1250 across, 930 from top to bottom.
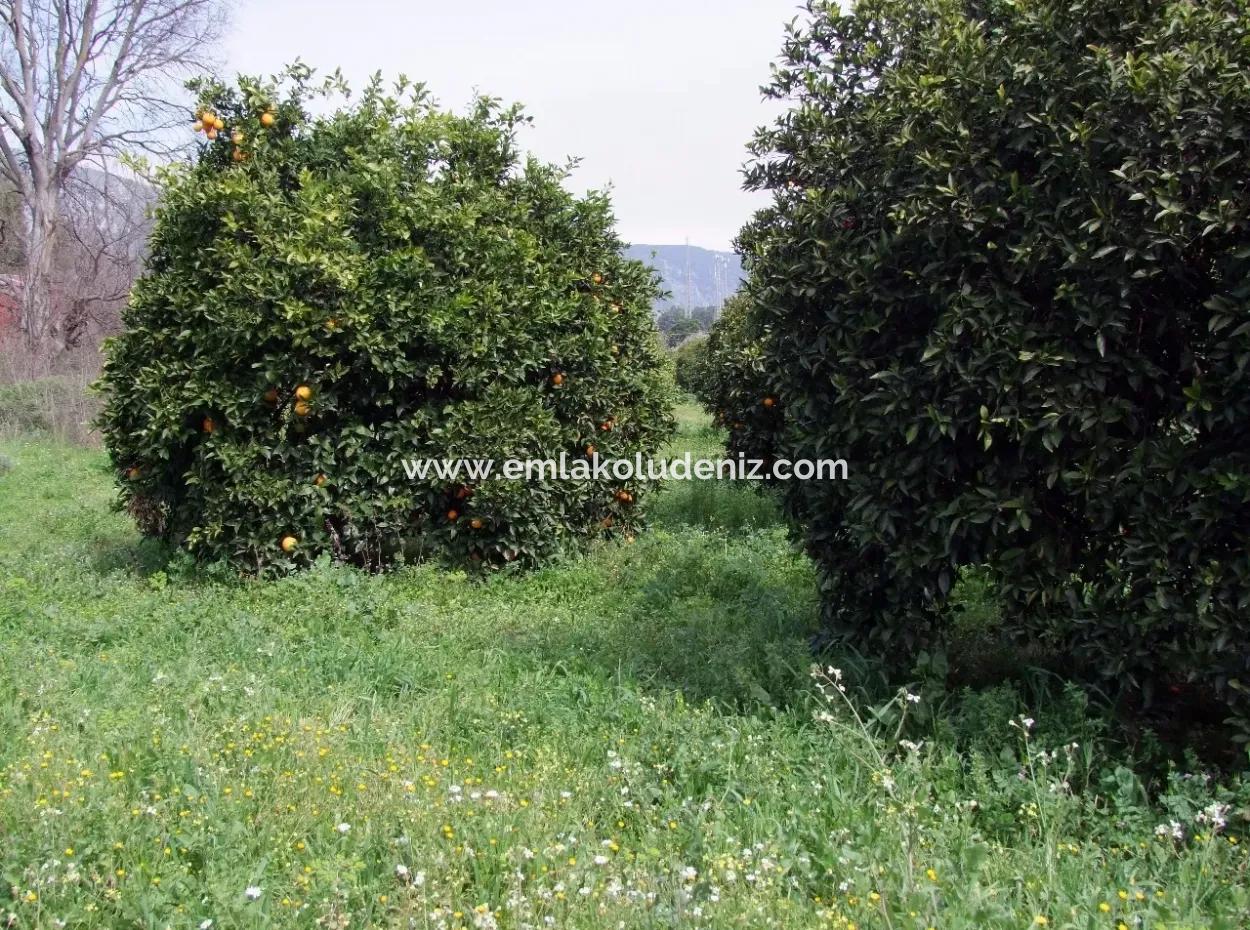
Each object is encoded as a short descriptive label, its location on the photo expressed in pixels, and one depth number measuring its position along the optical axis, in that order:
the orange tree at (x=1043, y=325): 2.86
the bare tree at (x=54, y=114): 20.25
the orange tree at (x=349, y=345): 5.79
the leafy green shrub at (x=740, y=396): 7.84
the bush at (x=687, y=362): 11.23
